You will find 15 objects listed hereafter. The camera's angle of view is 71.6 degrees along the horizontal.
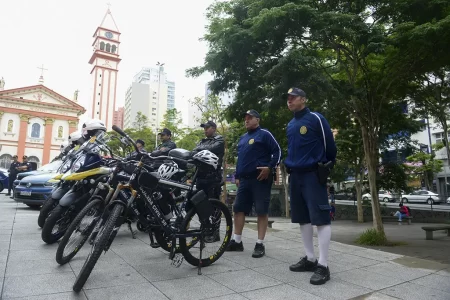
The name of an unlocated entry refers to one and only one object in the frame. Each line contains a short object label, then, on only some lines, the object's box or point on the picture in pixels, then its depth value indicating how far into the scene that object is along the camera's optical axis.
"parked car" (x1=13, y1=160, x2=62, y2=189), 8.86
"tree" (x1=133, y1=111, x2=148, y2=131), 36.97
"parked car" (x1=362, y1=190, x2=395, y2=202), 32.03
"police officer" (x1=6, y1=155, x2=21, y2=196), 12.70
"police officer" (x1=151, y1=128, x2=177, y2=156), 5.62
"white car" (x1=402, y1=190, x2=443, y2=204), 28.77
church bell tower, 64.62
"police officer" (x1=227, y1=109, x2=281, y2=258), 4.11
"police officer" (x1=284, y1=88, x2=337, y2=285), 3.29
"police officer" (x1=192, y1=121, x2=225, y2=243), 3.88
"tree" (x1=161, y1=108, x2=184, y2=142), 30.35
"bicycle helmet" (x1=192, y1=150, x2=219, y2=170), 3.59
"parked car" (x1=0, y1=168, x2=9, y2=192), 14.42
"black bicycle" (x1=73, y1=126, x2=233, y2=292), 2.87
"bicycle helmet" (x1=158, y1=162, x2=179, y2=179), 4.03
